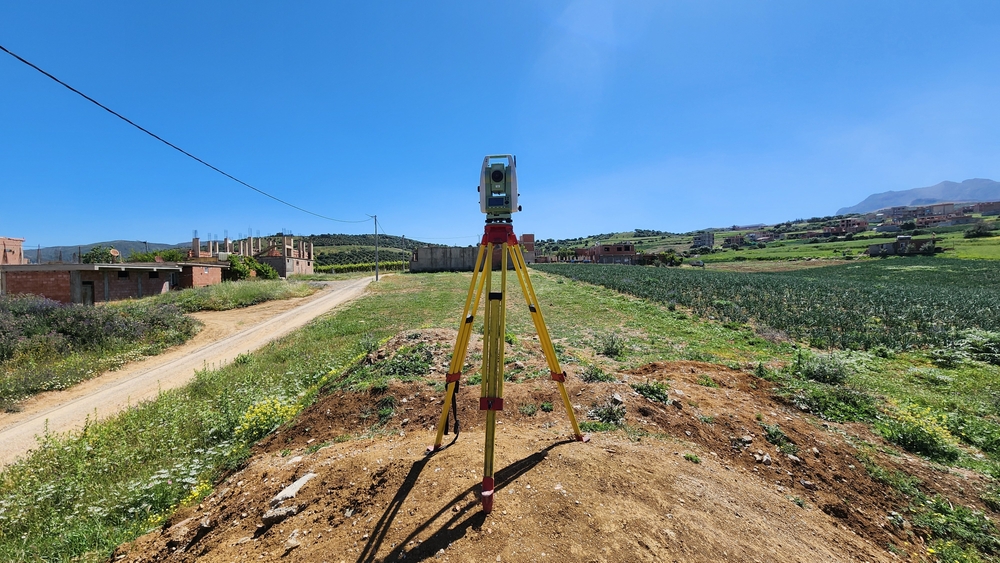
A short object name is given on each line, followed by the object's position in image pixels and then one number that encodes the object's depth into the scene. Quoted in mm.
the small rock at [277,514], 3453
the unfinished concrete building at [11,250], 32500
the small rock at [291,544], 3040
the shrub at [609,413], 5223
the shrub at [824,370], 7891
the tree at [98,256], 40372
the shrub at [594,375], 6711
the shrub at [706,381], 7265
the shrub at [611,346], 10148
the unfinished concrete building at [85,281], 22875
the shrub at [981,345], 10156
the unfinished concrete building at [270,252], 45969
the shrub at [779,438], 4970
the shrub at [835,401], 6312
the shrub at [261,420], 6184
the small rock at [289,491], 3678
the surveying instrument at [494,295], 3250
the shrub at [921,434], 5293
